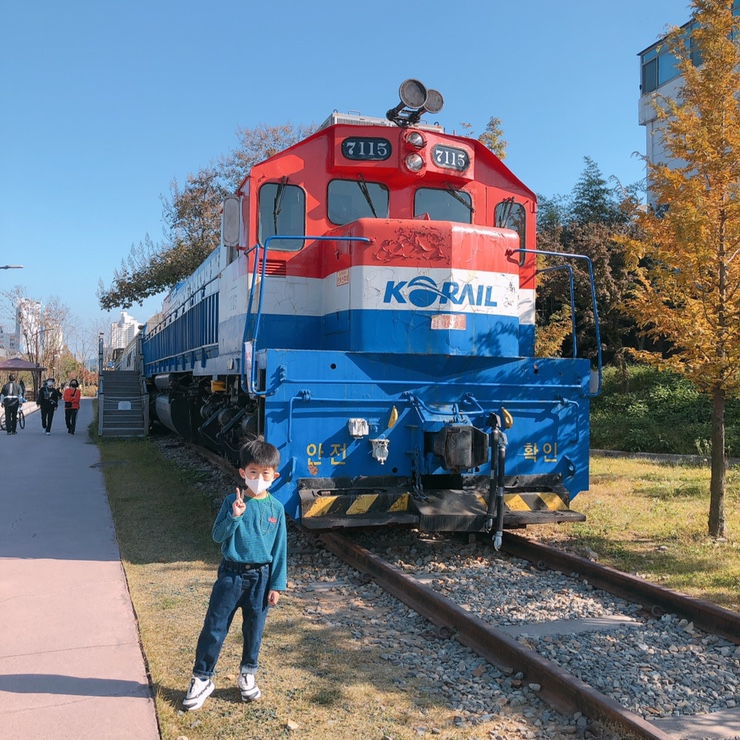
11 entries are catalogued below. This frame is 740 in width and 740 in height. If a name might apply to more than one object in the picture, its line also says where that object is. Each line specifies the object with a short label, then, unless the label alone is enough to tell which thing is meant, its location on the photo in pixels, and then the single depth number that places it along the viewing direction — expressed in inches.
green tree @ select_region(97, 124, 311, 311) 1075.9
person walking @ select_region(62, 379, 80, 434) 784.9
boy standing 139.8
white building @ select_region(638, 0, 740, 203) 1120.2
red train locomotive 231.1
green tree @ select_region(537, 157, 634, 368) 714.8
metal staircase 713.6
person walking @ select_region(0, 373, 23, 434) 757.3
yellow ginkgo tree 260.2
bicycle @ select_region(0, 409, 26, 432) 835.3
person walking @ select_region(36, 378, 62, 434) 770.0
